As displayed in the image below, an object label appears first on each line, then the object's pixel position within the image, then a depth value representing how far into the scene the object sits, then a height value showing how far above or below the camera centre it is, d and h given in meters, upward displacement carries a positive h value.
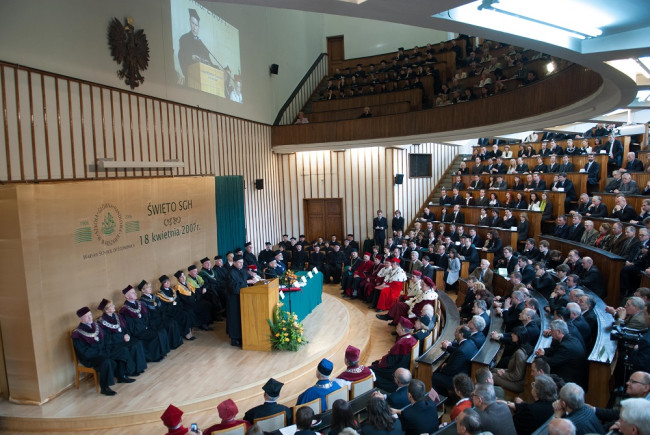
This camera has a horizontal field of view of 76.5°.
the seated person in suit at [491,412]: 2.89 -1.67
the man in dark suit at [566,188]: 8.79 -0.22
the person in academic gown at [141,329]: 6.03 -2.04
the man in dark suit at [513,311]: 5.36 -1.74
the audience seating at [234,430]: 3.39 -2.01
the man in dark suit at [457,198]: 11.00 -0.46
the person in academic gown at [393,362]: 5.14 -2.25
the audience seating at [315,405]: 3.78 -2.02
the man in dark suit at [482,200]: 10.31 -0.50
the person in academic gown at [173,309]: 6.77 -1.97
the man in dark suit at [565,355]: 3.89 -1.68
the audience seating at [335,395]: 3.98 -2.05
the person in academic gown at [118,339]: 5.55 -2.01
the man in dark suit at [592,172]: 8.70 +0.10
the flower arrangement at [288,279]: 7.11 -1.61
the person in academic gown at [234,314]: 6.50 -2.00
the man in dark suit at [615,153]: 8.81 +0.48
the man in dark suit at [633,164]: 7.92 +0.21
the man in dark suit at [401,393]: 3.78 -1.94
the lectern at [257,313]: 6.23 -1.92
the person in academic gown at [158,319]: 6.44 -2.03
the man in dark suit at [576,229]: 7.45 -0.94
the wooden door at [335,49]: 16.38 +5.38
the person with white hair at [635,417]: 2.14 -1.27
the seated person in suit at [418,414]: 3.35 -1.89
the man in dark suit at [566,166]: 9.28 +0.26
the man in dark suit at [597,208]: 7.48 -0.58
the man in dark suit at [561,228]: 7.74 -0.96
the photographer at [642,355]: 3.51 -1.54
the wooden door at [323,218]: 13.16 -1.06
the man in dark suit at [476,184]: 11.15 -0.10
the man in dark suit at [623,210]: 6.83 -0.58
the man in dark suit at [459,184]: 11.63 -0.11
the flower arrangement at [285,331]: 6.28 -2.22
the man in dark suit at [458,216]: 10.43 -0.89
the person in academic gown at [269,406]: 3.76 -2.02
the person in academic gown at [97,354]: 5.23 -2.11
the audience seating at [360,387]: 4.29 -2.12
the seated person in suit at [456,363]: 4.51 -2.01
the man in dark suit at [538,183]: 9.42 -0.11
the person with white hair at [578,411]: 2.71 -1.56
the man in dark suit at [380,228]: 12.02 -1.31
